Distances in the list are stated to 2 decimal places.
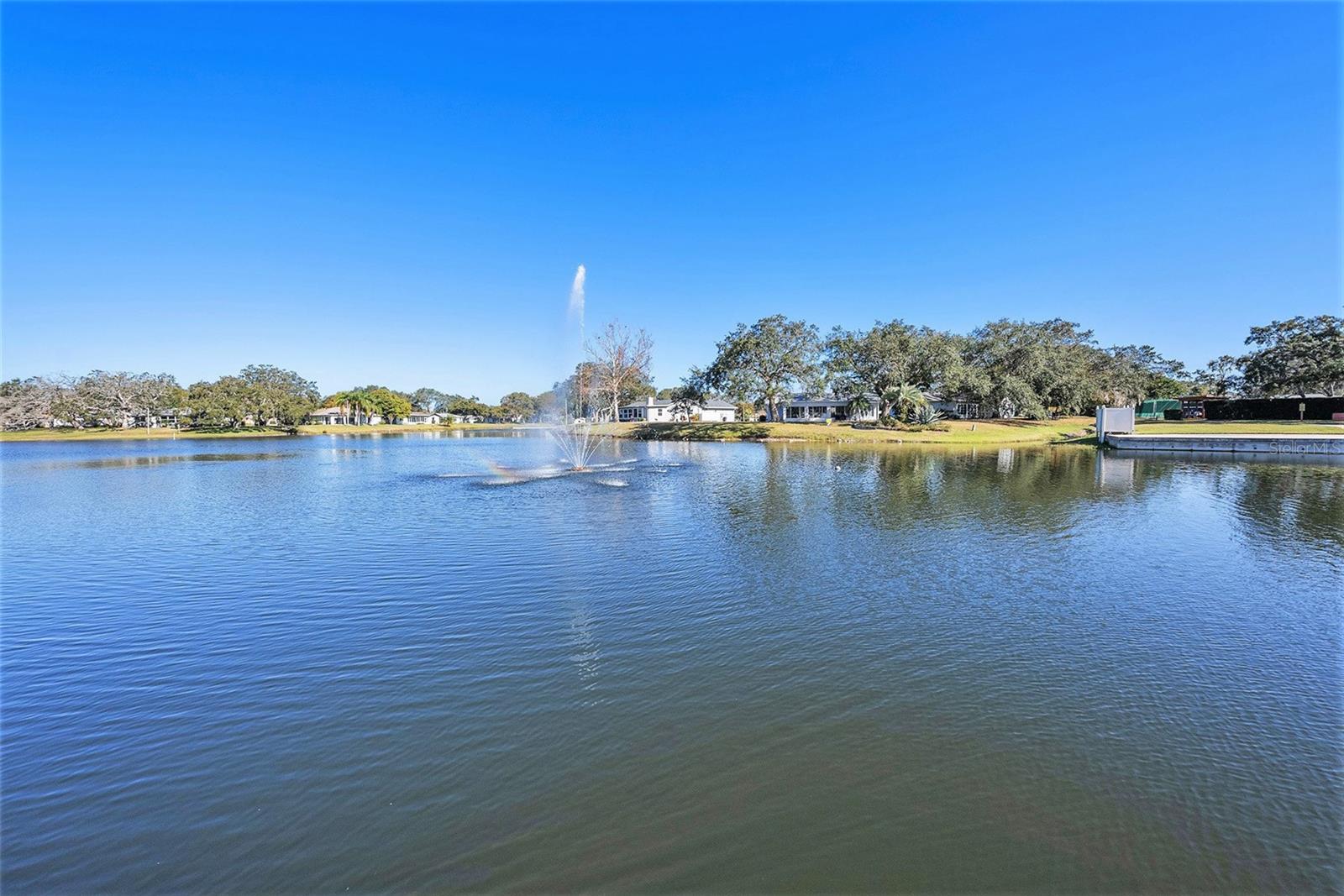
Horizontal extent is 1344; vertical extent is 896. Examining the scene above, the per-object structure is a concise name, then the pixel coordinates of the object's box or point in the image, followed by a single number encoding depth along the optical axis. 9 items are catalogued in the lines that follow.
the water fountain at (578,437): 30.92
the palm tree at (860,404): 71.62
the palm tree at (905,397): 63.94
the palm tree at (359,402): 121.12
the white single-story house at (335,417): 122.62
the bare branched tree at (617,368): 87.06
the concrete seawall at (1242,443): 42.56
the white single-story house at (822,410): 85.44
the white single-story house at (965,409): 79.60
